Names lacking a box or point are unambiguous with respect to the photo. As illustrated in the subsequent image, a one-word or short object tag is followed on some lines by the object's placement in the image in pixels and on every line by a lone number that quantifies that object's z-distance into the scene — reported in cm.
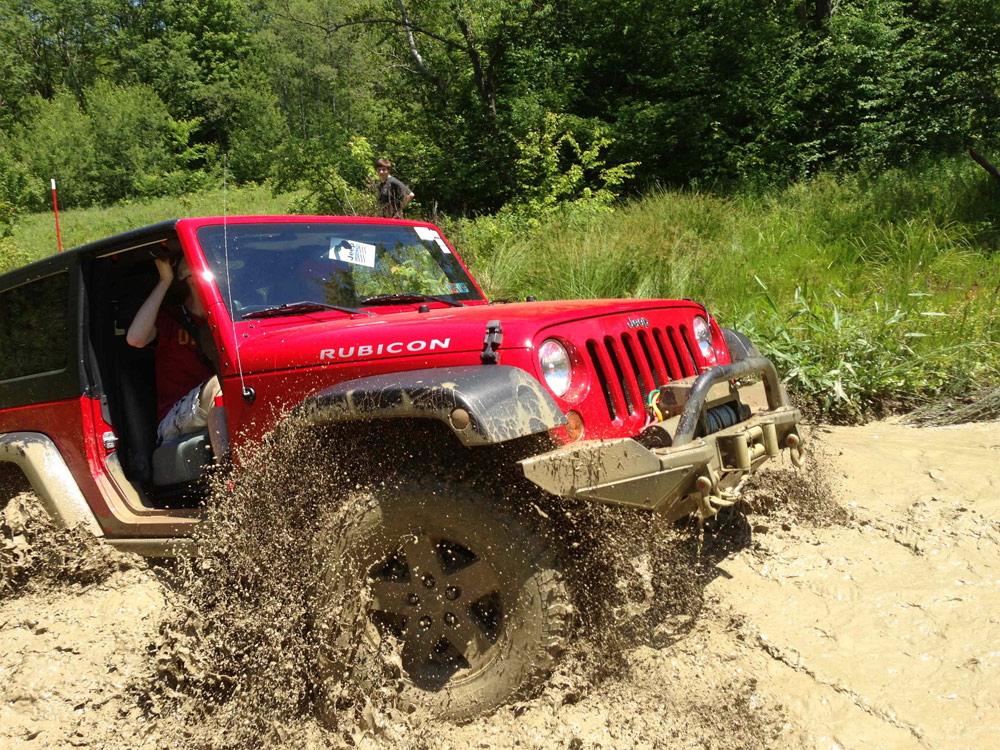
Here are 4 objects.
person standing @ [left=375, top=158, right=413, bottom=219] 1094
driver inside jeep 330
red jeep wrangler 246
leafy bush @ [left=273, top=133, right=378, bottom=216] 1483
